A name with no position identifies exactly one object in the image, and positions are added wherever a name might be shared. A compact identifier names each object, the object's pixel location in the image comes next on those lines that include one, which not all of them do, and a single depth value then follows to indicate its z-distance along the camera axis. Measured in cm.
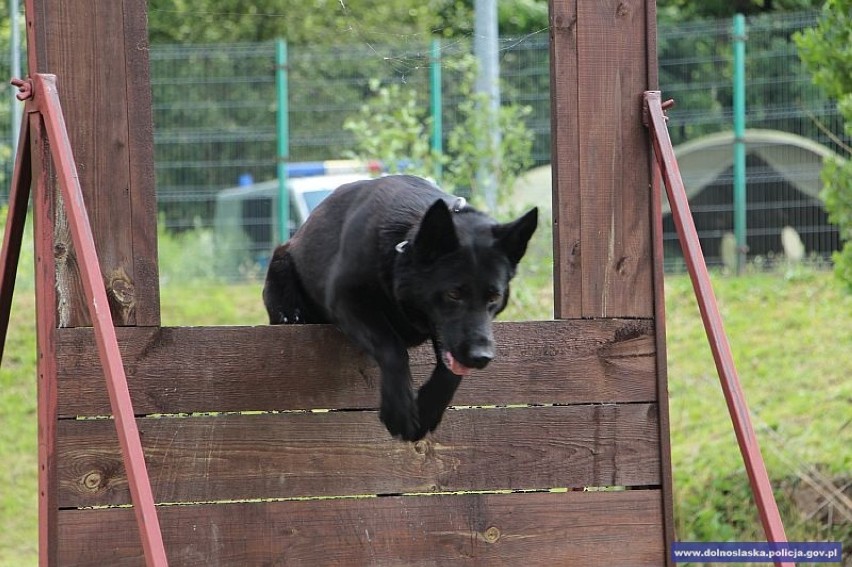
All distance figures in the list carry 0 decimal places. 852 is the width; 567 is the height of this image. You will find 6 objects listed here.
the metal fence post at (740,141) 2097
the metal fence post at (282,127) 2022
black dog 626
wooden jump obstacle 662
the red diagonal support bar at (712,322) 624
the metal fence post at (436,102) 1944
